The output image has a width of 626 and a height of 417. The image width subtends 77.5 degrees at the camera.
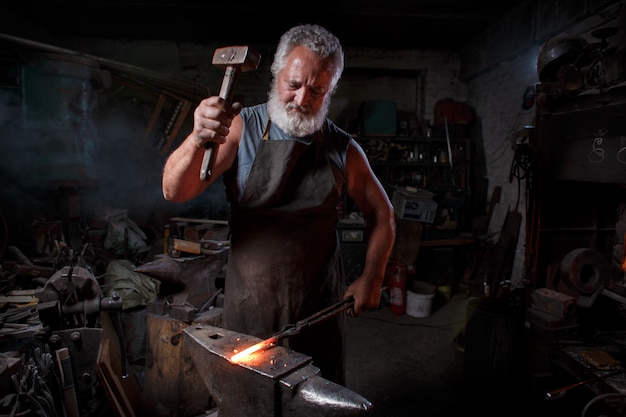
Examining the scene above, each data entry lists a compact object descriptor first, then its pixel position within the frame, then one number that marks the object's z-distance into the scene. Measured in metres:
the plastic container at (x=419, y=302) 5.95
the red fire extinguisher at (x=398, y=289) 6.03
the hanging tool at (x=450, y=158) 7.54
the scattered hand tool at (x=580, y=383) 2.55
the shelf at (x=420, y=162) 7.51
